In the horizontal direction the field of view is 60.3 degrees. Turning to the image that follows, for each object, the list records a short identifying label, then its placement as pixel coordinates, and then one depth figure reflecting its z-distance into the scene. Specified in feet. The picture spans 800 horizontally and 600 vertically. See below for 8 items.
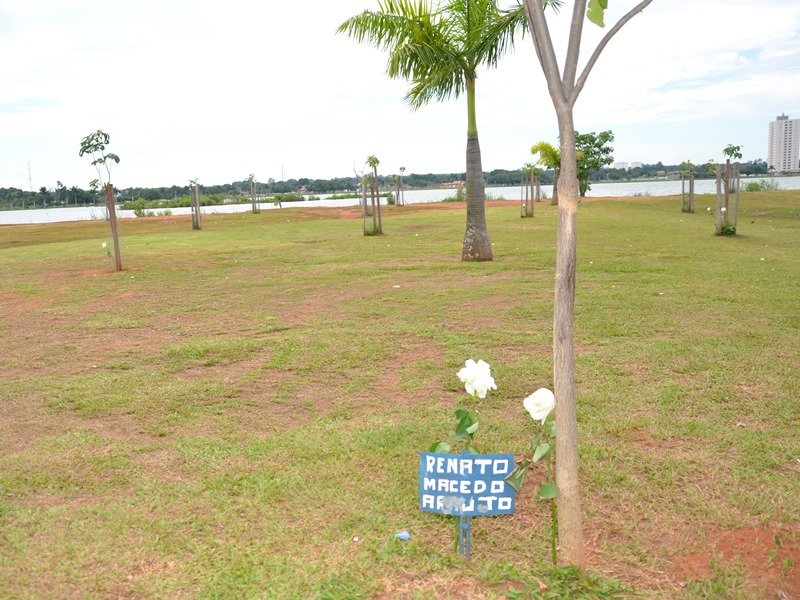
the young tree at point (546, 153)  124.95
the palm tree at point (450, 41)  41.91
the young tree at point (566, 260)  9.25
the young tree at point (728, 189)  57.21
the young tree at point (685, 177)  96.32
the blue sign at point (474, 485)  9.67
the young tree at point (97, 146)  69.31
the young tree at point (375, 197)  67.56
